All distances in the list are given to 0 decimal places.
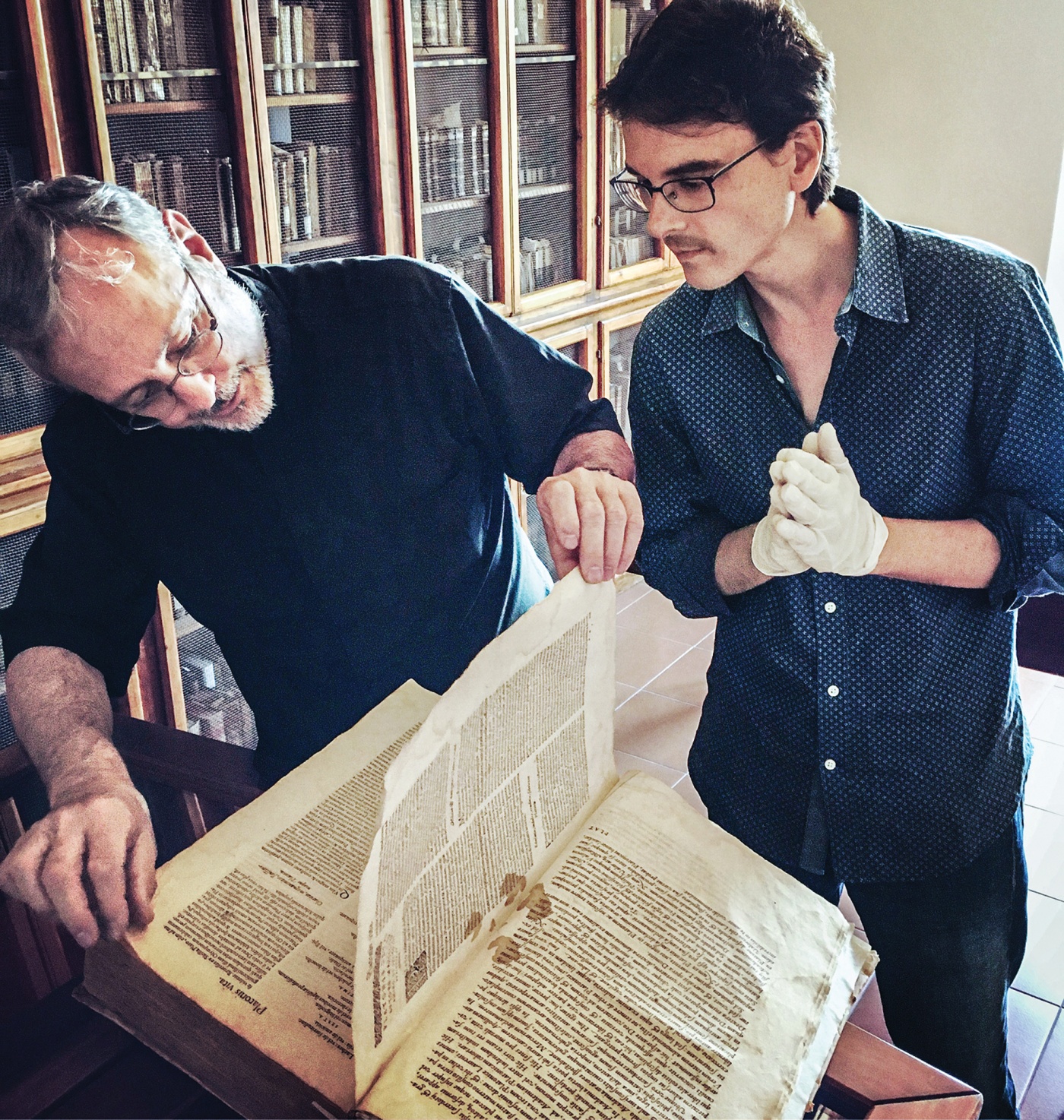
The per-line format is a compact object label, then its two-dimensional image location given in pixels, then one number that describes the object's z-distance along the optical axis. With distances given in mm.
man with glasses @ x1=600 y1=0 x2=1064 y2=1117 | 1041
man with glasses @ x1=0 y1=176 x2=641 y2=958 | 1034
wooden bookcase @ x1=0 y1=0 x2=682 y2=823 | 1937
